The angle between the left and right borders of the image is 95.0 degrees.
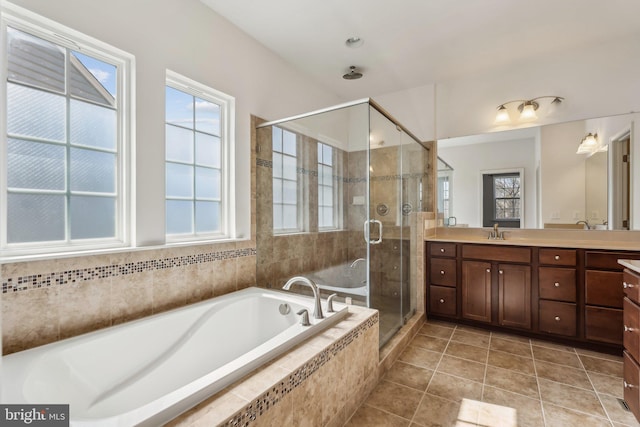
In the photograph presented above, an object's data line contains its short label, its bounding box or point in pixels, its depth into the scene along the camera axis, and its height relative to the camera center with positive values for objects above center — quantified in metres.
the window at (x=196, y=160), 2.08 +0.42
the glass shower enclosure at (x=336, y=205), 2.37 +0.08
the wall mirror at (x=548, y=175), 2.56 +0.36
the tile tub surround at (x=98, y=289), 1.33 -0.41
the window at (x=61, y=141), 1.42 +0.40
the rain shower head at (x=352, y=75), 3.11 +1.49
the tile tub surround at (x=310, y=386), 0.97 -0.69
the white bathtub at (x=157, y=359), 1.05 -0.68
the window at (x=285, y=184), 2.65 +0.27
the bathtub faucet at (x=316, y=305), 1.67 -0.53
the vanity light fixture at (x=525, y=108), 2.83 +1.05
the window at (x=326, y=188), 2.61 +0.23
